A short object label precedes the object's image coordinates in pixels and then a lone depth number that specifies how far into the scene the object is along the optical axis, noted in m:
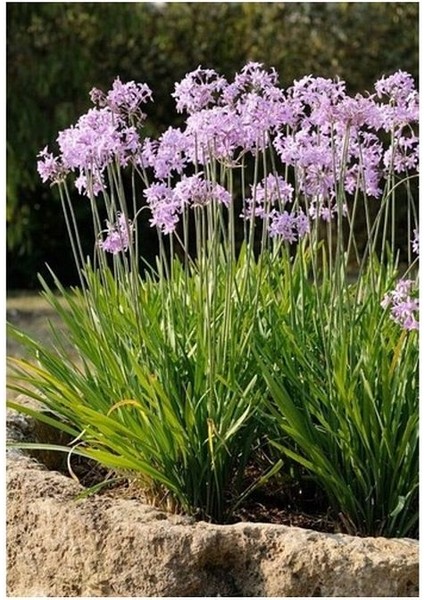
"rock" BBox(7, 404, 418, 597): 2.50
